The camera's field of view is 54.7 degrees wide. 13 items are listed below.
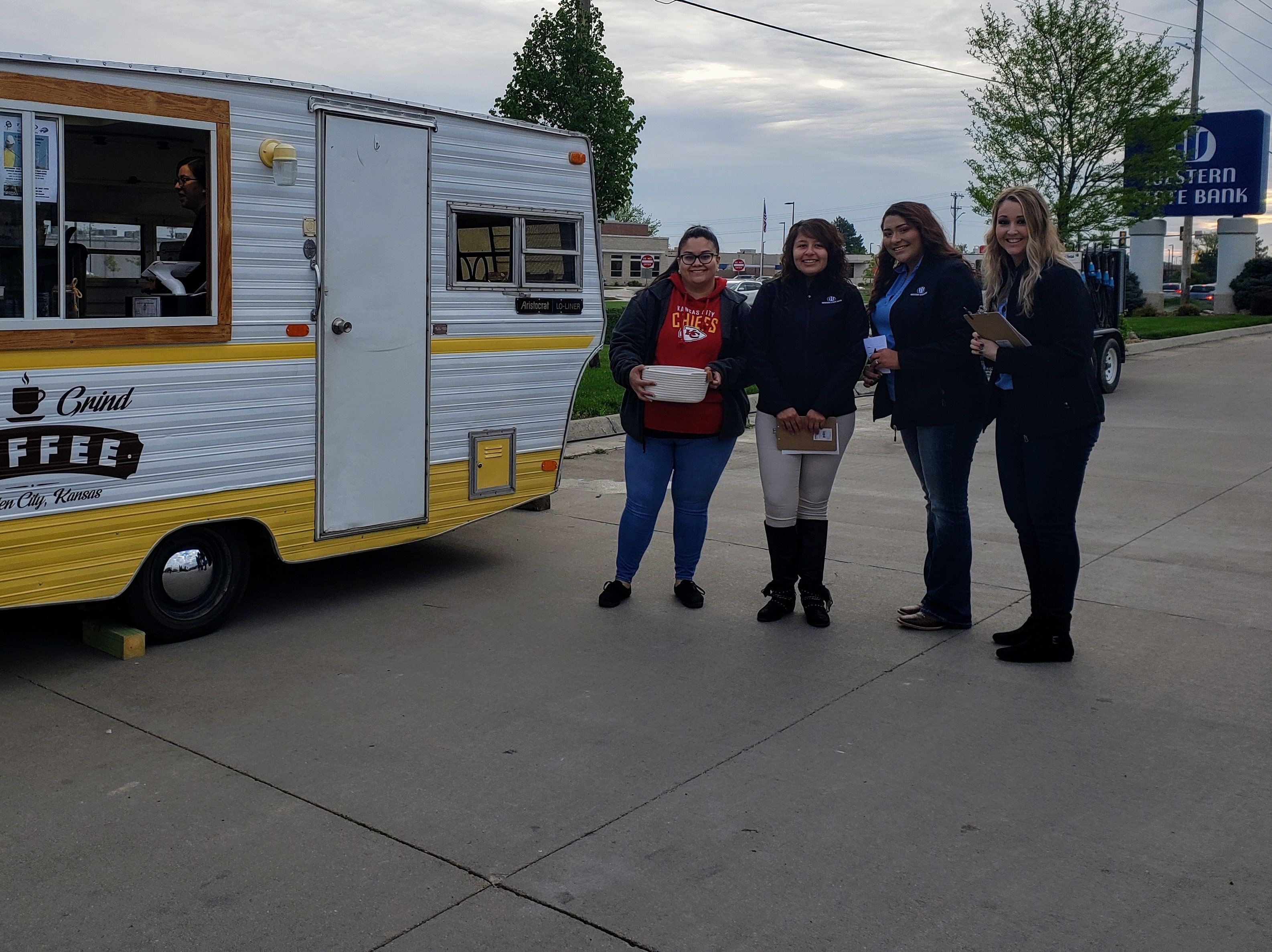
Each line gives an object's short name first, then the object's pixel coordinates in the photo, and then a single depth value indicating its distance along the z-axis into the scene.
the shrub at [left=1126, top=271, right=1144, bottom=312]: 35.19
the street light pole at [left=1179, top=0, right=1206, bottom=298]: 40.00
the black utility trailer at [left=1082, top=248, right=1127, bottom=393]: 17.02
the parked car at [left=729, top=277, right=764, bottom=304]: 58.09
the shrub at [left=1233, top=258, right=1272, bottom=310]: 38.16
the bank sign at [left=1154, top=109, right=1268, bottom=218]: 34.69
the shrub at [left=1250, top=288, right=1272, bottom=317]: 37.16
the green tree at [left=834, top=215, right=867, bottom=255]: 135.00
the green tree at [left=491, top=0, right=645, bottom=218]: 22.52
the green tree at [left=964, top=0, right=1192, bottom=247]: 23.66
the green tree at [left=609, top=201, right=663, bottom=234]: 119.66
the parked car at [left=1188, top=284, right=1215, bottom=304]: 50.97
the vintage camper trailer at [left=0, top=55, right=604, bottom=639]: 5.17
